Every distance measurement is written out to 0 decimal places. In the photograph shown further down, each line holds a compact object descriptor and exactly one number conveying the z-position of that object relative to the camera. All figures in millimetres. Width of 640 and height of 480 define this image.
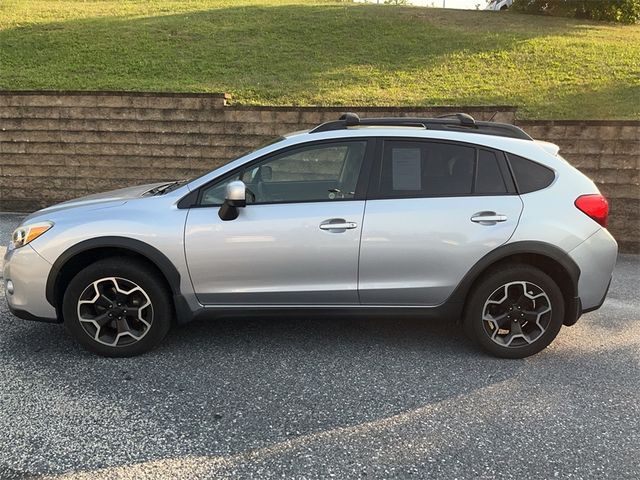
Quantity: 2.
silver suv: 3557
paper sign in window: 3686
